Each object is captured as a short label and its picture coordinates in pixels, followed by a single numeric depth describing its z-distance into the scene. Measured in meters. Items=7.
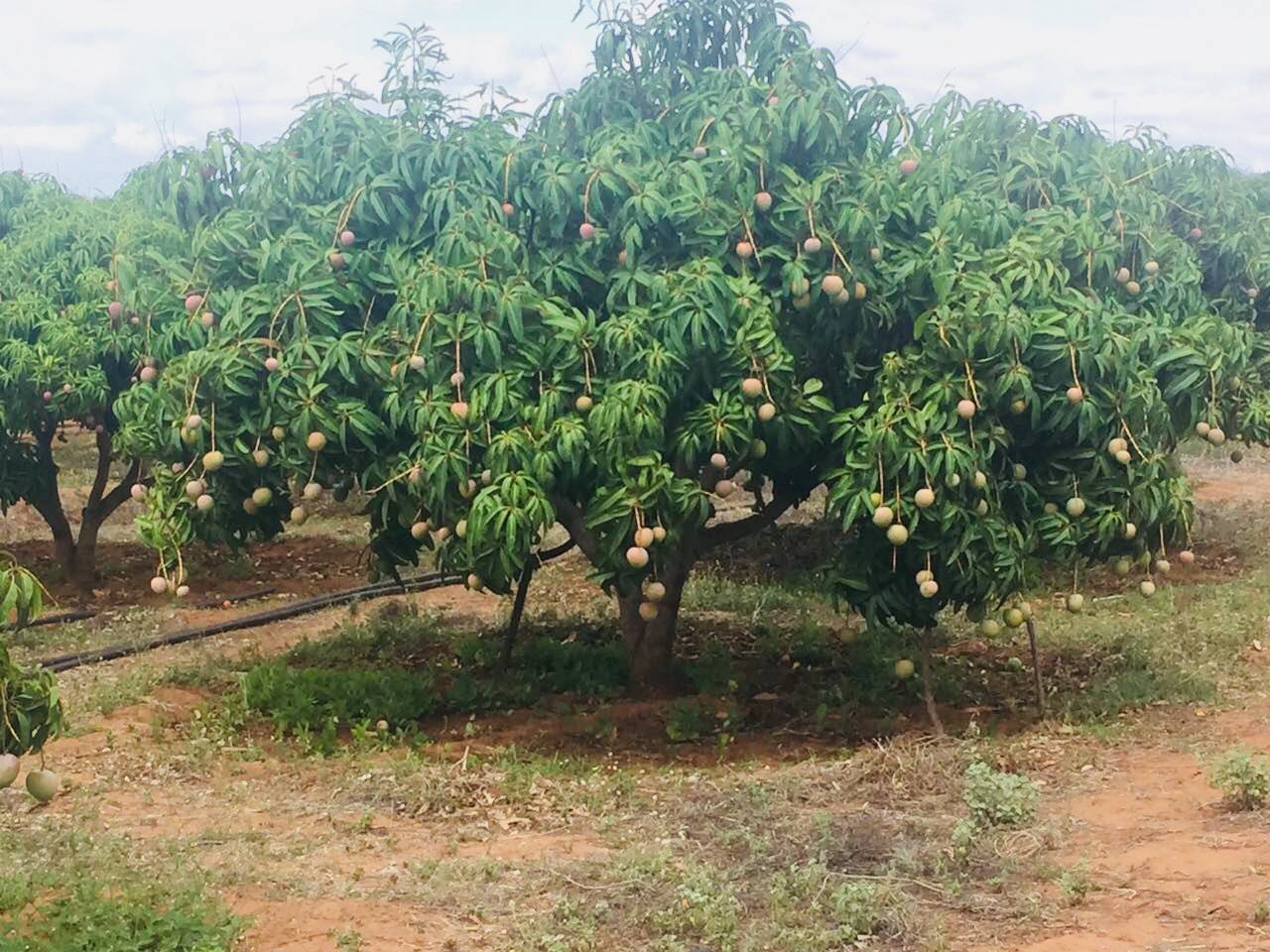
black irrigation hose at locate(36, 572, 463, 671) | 9.99
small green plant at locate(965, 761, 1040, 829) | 5.65
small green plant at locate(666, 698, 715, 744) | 7.89
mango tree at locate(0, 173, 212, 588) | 11.10
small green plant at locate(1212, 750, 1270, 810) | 5.78
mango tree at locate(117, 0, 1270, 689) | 6.62
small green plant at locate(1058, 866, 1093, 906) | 4.89
